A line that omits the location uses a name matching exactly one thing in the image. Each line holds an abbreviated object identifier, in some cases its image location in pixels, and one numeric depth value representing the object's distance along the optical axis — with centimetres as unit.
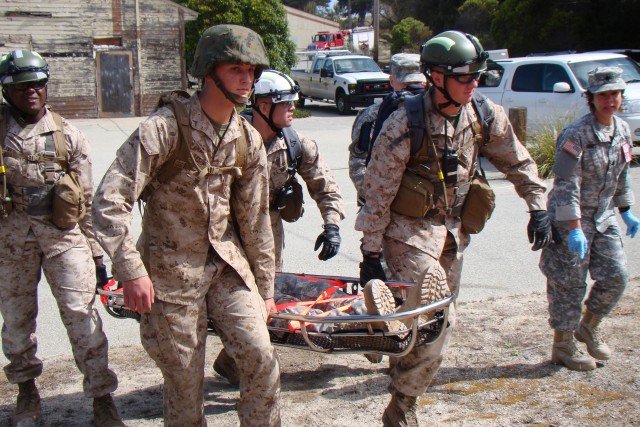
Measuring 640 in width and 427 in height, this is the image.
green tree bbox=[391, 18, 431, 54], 3866
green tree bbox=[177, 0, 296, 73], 2709
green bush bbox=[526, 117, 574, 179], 1246
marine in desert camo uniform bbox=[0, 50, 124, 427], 421
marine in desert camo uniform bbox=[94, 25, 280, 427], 342
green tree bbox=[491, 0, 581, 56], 2669
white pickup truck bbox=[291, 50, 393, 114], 2456
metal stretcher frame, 350
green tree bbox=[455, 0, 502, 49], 3467
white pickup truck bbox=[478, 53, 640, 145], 1329
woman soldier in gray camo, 490
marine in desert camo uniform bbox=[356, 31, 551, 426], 396
